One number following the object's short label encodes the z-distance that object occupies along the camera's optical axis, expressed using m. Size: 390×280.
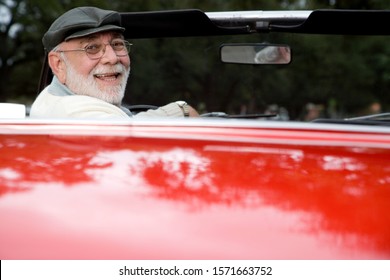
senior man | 4.79
